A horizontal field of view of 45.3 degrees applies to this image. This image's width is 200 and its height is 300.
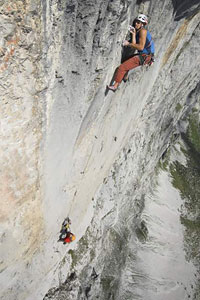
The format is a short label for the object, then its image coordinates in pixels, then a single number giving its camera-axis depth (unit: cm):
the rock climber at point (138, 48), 519
